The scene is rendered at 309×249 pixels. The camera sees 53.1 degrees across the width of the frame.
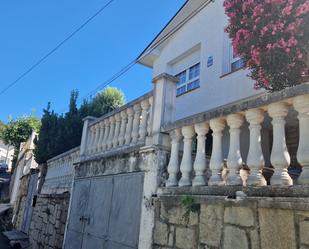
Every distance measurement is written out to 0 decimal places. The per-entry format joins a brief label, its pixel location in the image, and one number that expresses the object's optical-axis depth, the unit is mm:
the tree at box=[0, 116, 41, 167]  28516
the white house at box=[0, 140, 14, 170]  56150
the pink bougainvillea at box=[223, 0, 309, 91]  3943
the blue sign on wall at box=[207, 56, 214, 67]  8122
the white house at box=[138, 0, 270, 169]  7426
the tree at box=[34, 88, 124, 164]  12102
